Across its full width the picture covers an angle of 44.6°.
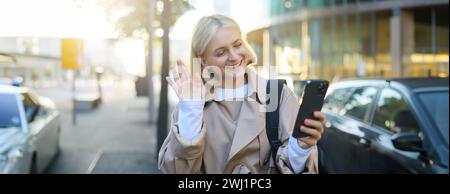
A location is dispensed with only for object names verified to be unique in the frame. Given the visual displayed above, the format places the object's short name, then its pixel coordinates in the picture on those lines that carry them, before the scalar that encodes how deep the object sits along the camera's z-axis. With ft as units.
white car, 14.17
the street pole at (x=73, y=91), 38.23
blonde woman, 5.31
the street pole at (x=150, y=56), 13.82
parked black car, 11.40
